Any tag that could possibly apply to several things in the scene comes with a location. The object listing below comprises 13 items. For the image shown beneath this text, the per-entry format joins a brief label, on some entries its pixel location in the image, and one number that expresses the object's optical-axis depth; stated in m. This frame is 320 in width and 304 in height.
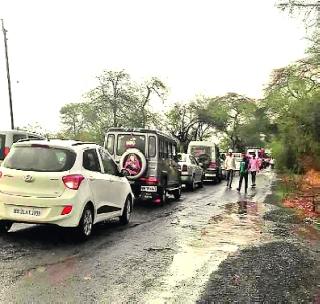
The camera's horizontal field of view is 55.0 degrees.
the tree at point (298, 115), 18.39
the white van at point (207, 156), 18.22
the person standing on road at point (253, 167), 15.91
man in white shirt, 15.24
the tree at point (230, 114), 43.92
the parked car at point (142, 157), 9.10
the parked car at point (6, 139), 10.17
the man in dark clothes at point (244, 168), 14.10
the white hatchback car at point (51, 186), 5.07
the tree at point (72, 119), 37.53
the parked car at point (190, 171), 13.99
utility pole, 21.47
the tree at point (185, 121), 41.59
